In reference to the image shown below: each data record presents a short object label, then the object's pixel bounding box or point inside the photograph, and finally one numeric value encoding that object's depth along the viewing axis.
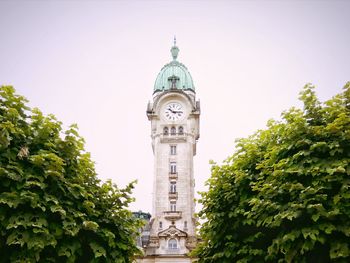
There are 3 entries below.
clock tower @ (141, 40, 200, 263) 54.78
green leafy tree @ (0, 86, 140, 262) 11.75
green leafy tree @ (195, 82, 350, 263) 11.70
